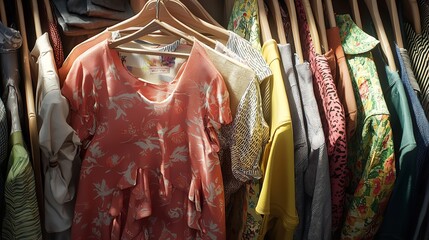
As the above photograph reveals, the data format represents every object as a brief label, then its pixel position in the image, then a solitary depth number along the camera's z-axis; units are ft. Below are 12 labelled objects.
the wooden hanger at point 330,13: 3.51
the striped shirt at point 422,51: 3.35
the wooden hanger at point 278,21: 3.37
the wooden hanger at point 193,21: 3.28
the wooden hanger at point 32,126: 2.72
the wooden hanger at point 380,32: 3.39
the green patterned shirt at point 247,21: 3.37
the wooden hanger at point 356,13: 3.60
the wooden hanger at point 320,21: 3.41
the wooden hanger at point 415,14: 3.67
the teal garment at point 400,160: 3.03
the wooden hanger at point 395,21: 3.52
